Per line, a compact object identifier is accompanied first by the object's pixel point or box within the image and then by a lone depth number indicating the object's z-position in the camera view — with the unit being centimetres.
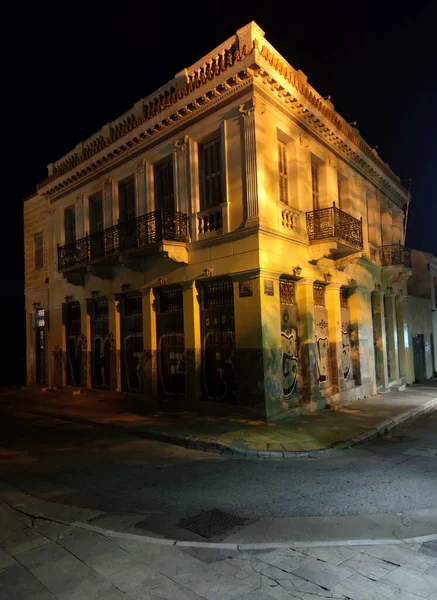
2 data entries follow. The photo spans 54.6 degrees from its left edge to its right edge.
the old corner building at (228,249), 1106
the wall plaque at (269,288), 1087
